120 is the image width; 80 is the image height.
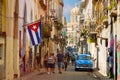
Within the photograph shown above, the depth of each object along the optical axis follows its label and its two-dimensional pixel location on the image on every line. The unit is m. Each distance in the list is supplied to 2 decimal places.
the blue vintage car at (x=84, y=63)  45.88
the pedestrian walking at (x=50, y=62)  38.16
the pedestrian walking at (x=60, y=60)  39.61
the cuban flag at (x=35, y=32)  21.42
